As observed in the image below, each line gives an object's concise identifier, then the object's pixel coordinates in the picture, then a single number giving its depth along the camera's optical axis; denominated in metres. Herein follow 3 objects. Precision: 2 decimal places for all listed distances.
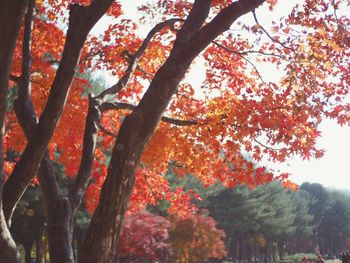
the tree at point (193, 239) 35.50
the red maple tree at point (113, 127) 4.24
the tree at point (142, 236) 27.16
